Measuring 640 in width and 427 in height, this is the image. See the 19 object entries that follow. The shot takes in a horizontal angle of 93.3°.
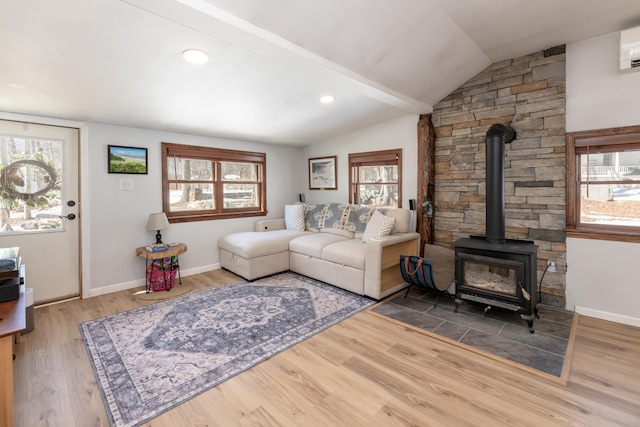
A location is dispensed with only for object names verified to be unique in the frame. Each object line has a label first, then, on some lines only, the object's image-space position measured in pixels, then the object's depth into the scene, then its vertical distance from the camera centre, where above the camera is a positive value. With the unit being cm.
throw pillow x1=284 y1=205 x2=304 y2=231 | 498 -9
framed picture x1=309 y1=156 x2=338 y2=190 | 514 +67
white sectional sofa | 345 -46
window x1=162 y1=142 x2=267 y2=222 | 425 +45
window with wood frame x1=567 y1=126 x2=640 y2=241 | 274 +24
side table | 362 -51
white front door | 311 +10
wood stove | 264 -48
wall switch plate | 373 +36
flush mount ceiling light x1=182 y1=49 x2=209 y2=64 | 221 +118
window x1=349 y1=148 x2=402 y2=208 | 430 +50
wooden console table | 137 -73
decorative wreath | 308 +34
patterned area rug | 191 -107
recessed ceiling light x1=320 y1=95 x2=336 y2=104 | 332 +126
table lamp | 382 -12
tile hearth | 227 -105
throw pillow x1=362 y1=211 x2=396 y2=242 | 365 -19
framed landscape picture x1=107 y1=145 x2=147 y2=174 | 364 +66
